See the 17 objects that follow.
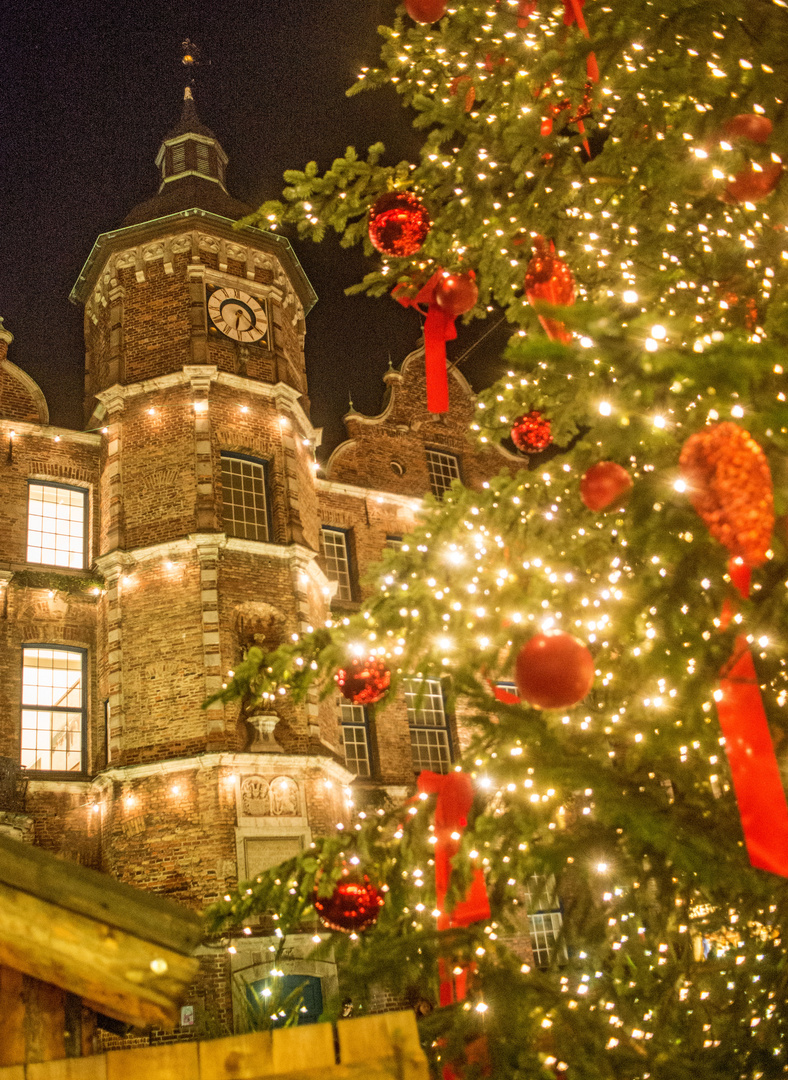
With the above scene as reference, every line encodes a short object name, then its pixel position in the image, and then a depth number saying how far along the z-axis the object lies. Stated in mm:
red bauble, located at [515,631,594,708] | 2873
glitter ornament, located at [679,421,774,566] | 2424
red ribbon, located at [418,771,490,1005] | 3678
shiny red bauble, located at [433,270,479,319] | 4934
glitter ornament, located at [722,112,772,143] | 3418
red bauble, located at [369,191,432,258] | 4676
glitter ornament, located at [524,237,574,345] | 4438
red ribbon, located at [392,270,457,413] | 5121
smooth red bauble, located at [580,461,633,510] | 3303
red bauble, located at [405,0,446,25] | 4121
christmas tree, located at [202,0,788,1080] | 2770
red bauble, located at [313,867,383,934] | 4480
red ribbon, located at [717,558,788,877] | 2732
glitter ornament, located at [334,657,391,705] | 5129
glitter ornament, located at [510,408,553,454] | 6305
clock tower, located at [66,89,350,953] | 11375
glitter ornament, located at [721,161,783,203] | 3527
